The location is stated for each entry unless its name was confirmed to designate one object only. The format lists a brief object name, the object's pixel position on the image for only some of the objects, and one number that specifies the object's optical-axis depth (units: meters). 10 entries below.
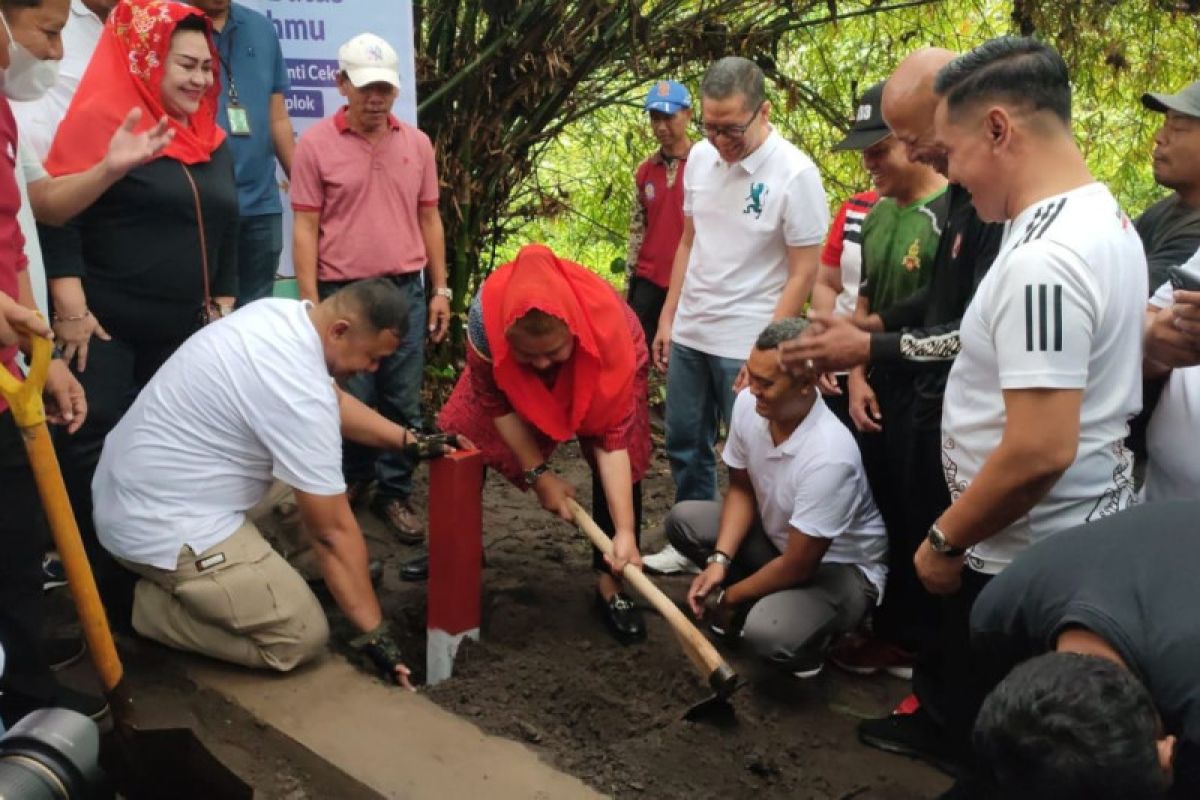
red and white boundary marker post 3.10
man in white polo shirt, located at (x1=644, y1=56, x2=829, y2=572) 3.59
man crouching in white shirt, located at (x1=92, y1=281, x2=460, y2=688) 2.81
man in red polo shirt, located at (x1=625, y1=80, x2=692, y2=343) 5.02
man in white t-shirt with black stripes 1.88
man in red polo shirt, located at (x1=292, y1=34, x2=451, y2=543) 3.88
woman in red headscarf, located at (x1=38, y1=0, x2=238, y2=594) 3.09
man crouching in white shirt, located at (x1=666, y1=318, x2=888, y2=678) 2.95
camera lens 1.55
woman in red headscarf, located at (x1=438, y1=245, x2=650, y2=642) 2.98
